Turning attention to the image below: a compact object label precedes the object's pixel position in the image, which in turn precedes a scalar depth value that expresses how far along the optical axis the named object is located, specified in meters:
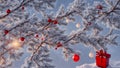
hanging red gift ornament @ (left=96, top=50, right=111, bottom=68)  5.67
